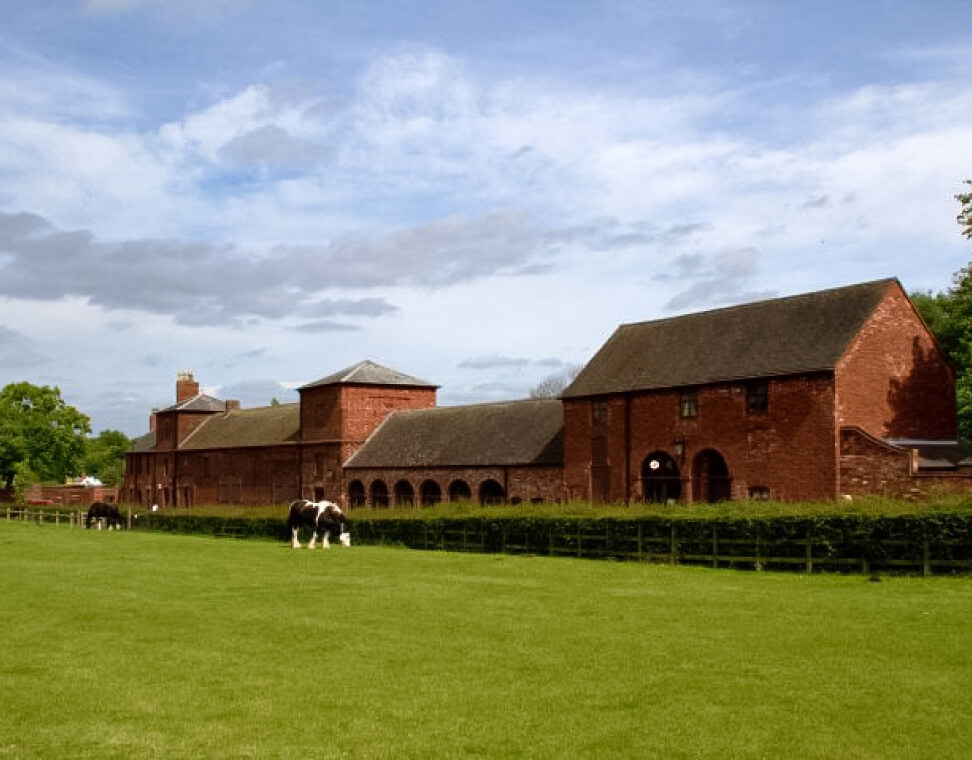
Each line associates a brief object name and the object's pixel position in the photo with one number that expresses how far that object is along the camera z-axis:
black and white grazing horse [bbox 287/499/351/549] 35.84
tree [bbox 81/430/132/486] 125.88
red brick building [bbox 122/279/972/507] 34.75
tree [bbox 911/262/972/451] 40.48
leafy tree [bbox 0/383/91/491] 87.62
